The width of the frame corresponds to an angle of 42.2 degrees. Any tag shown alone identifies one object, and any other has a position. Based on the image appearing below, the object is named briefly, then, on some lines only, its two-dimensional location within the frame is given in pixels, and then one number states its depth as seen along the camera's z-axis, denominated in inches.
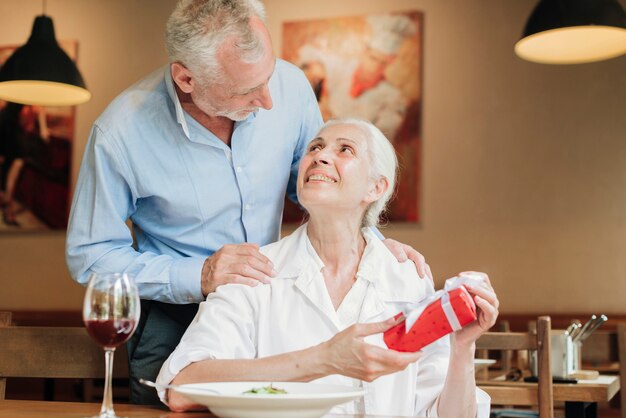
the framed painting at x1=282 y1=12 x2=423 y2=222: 252.5
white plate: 52.2
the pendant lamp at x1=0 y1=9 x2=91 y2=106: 192.5
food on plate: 57.6
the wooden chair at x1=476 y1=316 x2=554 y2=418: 103.3
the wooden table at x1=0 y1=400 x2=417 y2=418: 62.9
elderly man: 83.9
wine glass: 56.6
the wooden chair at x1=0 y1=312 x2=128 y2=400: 80.7
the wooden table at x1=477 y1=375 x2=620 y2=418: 127.6
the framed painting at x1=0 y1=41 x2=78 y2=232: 279.3
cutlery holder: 133.9
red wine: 56.6
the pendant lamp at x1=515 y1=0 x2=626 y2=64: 160.7
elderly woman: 66.5
